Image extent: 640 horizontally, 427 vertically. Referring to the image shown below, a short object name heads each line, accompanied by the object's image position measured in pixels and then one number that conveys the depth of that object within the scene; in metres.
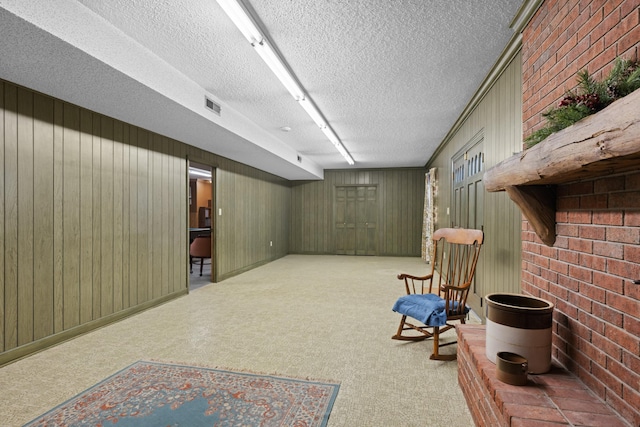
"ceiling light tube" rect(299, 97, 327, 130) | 3.68
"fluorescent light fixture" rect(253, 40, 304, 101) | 2.45
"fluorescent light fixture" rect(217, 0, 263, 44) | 1.96
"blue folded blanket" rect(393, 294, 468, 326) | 2.59
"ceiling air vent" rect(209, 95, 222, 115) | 3.52
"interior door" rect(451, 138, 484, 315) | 3.70
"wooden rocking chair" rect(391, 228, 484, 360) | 2.60
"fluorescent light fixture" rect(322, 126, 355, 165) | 4.98
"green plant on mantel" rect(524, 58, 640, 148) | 1.19
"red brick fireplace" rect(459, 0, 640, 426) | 1.27
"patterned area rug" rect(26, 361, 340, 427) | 1.87
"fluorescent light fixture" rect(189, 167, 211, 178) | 8.91
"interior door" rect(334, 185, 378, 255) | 9.27
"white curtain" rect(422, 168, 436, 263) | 7.12
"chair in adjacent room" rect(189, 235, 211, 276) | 6.79
